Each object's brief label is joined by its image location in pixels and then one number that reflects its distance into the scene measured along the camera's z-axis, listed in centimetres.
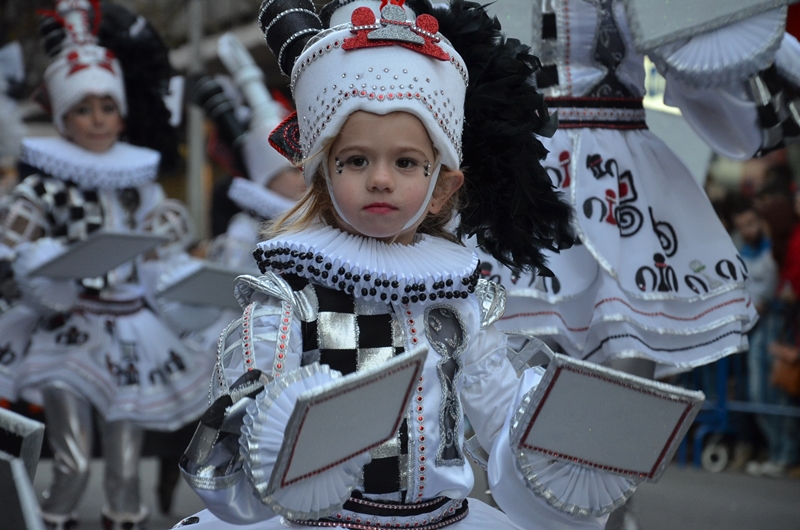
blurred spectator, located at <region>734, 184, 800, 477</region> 1395
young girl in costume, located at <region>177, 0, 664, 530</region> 459
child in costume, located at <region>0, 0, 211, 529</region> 950
